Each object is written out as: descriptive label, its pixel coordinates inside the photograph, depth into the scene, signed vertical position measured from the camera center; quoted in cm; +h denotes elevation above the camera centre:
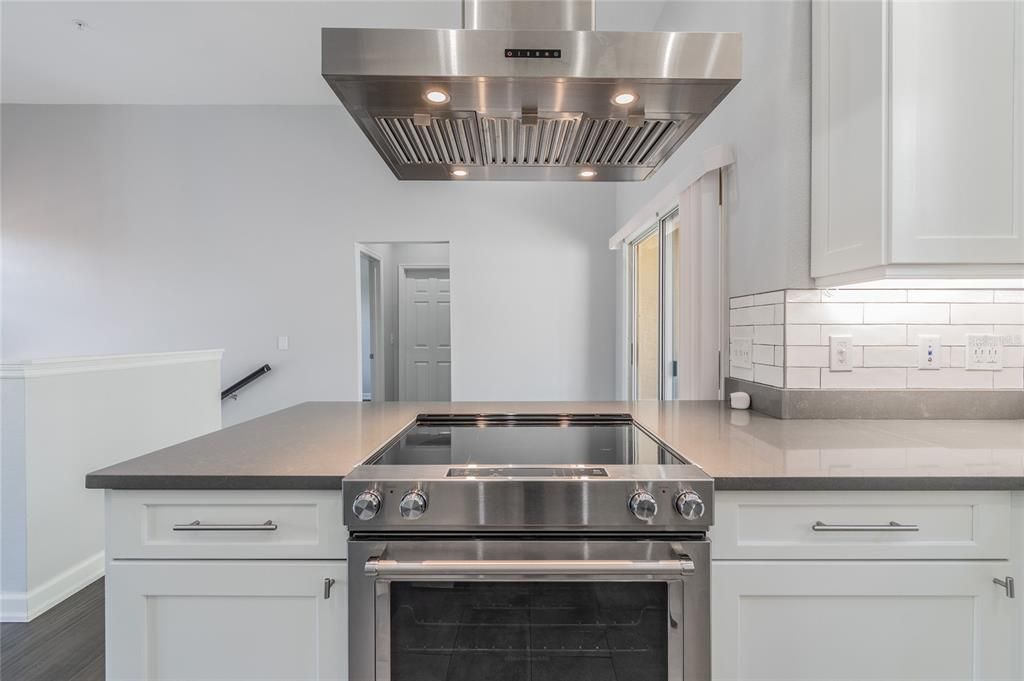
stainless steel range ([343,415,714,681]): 102 -47
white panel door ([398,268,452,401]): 625 +1
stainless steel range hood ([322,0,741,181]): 116 +57
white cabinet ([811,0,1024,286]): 133 +49
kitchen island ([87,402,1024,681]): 105 -49
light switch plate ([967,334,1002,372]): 164 -7
